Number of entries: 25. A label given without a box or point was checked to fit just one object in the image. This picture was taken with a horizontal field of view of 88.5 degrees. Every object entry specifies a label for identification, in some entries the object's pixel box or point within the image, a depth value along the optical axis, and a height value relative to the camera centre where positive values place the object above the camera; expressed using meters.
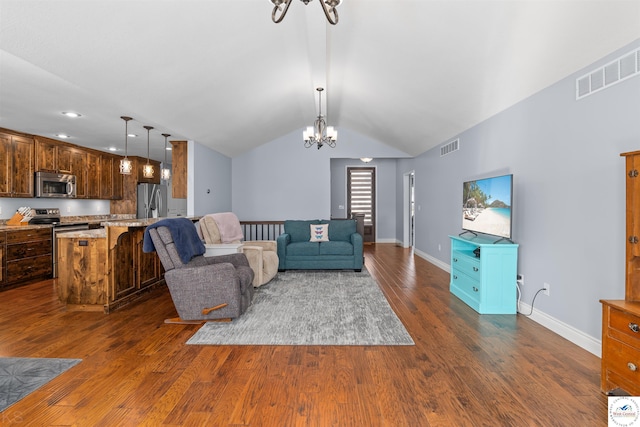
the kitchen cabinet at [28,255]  4.51 -0.68
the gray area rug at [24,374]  2.03 -1.14
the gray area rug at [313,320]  2.83 -1.10
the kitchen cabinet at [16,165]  4.64 +0.63
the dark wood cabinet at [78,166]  5.63 +0.76
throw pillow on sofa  5.92 -0.41
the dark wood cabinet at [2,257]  4.39 -0.66
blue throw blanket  3.21 -0.30
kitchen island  3.58 -0.64
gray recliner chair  3.12 -0.73
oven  5.15 -0.22
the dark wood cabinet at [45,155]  5.10 +0.85
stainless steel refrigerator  6.93 +0.19
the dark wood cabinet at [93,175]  6.05 +0.63
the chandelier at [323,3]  1.81 +1.15
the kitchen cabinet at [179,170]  5.65 +0.68
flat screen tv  3.48 +0.07
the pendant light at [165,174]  4.69 +0.51
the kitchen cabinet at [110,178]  6.36 +0.62
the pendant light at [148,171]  4.47 +0.52
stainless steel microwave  5.08 +0.38
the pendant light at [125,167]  3.96 +0.51
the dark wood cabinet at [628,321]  1.83 -0.63
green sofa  5.57 -0.76
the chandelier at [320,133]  5.01 +1.24
